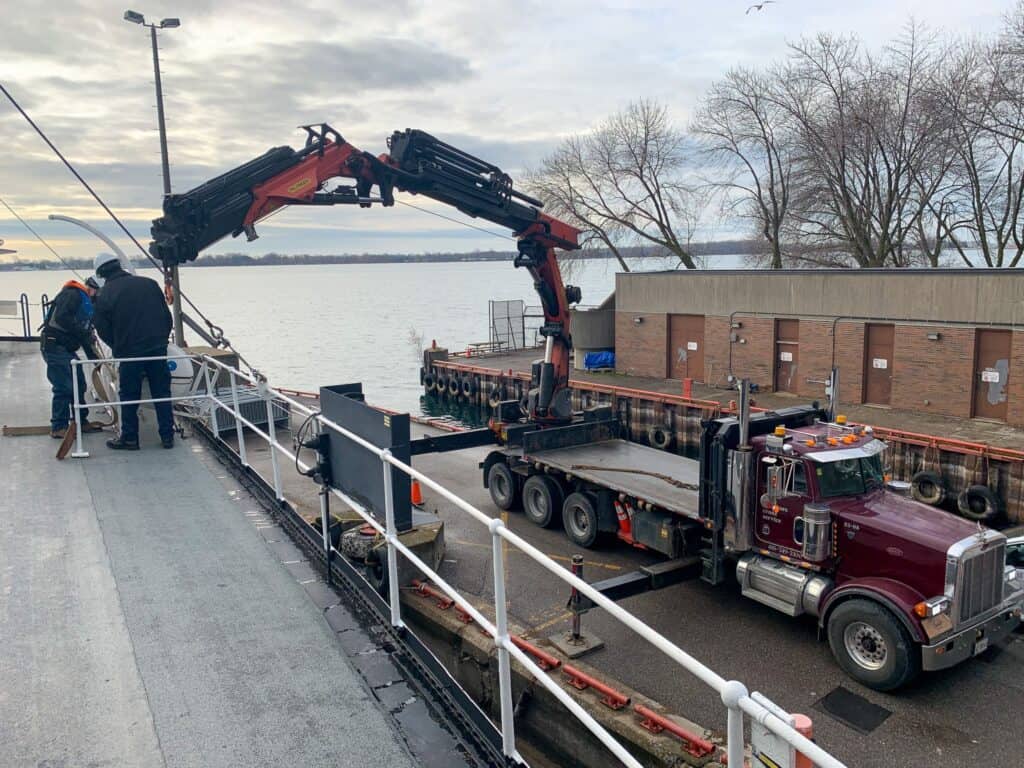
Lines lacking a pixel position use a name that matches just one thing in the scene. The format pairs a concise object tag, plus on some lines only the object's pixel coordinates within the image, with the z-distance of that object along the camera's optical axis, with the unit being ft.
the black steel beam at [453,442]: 46.03
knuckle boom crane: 33.37
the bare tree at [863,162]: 110.11
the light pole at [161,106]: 71.56
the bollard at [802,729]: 8.12
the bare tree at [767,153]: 123.54
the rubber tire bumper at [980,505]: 61.31
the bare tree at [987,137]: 99.35
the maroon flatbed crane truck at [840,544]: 27.96
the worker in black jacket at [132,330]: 31.04
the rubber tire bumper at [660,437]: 88.81
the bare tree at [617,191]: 140.15
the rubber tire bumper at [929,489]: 64.39
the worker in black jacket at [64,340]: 33.35
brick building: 74.95
